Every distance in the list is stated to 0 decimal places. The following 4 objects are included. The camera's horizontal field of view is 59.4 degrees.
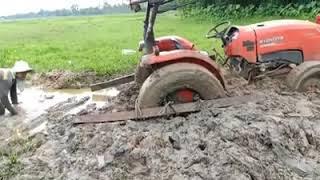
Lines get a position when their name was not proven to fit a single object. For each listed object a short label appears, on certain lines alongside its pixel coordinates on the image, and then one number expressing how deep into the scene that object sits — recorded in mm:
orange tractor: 3189
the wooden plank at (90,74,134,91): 3824
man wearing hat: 4188
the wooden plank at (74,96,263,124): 3145
